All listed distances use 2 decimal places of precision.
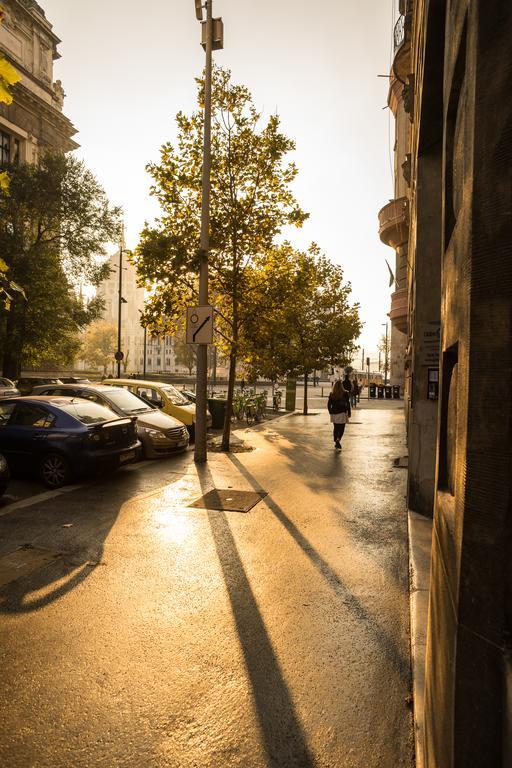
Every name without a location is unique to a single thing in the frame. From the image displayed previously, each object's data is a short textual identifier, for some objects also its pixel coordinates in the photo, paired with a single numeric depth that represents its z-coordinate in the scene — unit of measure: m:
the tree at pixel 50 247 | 27.45
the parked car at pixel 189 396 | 17.07
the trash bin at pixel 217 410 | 17.33
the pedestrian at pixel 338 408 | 13.29
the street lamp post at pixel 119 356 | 33.11
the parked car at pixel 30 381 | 30.08
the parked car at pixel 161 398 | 14.33
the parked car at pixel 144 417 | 11.42
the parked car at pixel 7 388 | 23.64
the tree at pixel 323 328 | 25.11
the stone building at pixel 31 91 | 40.66
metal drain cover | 7.62
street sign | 11.44
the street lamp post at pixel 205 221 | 11.77
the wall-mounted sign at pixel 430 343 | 6.88
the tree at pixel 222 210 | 12.49
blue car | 8.59
